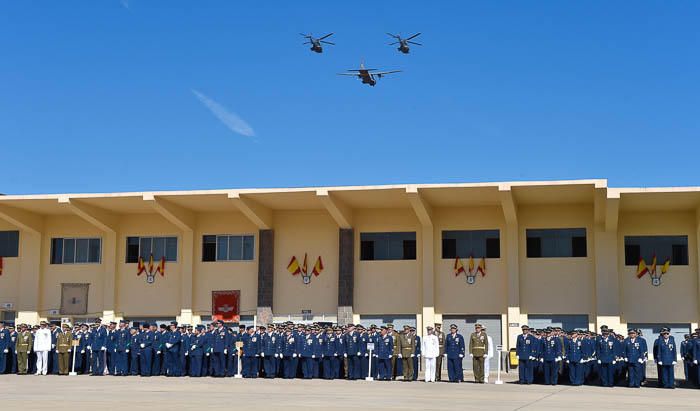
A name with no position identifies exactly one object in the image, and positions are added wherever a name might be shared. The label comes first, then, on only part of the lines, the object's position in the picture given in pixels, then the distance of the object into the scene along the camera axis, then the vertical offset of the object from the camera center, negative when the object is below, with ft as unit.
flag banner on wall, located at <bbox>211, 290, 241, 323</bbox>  107.65 +1.31
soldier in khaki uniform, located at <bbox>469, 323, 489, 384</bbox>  81.71 -2.99
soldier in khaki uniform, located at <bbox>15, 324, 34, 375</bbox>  90.63 -3.34
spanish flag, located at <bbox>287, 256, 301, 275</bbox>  107.24 +5.97
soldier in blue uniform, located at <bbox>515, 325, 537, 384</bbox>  79.87 -3.27
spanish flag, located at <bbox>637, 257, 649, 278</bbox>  98.94 +5.58
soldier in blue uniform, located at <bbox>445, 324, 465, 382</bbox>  82.43 -3.31
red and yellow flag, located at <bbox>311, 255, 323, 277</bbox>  106.73 +5.84
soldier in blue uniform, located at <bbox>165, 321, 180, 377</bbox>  88.02 -3.65
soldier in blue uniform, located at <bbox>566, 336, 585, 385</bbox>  78.02 -3.46
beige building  98.22 +7.38
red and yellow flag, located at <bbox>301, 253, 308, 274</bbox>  106.93 +5.73
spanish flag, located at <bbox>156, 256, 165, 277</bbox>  110.52 +5.79
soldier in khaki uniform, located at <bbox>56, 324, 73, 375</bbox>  89.86 -3.38
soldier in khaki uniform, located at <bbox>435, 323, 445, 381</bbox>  85.15 -3.46
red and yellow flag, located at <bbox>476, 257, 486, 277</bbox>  102.63 +5.77
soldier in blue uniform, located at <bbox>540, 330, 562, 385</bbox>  78.54 -3.33
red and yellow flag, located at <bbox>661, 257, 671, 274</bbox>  98.53 +5.79
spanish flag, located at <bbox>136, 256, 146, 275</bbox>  111.14 +5.92
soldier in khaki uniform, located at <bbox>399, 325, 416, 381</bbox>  83.41 -3.19
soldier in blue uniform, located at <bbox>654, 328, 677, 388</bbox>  76.23 -3.17
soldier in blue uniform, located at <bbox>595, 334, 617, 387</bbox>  77.41 -3.26
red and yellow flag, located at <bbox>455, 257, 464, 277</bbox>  103.18 +5.78
